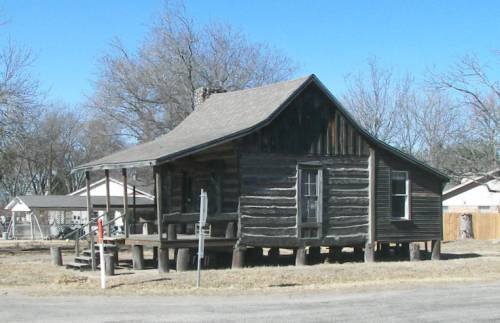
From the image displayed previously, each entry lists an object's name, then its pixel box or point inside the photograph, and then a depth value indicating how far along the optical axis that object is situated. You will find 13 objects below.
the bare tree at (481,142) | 40.31
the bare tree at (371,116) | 54.81
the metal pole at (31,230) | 56.16
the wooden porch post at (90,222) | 21.69
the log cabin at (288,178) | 22.69
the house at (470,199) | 59.47
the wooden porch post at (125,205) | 22.67
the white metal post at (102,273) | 17.12
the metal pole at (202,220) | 16.72
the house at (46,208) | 55.78
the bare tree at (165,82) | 44.84
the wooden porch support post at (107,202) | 24.16
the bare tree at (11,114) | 32.38
